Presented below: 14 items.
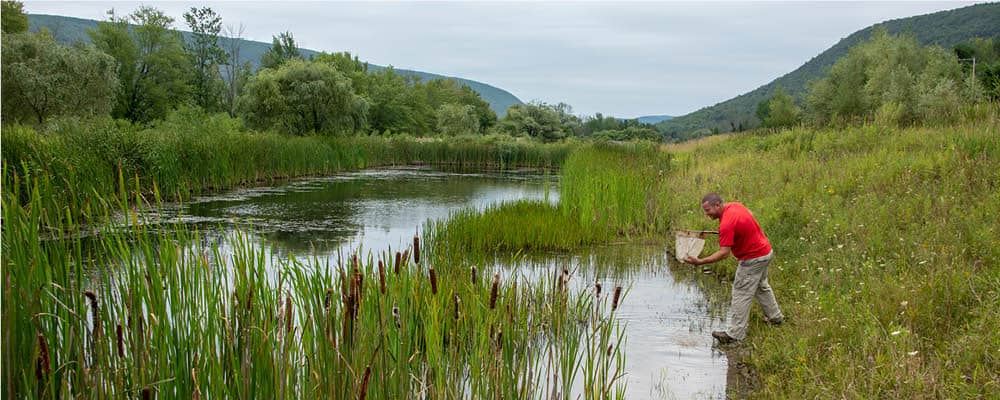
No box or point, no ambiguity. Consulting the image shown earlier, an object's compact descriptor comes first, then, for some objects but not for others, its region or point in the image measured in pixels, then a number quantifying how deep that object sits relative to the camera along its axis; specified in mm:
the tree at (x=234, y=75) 68188
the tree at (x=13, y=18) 37700
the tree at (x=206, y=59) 65625
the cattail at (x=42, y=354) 2112
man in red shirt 6203
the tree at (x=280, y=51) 59528
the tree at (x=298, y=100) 33656
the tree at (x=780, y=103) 69612
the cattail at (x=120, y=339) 2564
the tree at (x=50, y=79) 31906
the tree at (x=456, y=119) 71312
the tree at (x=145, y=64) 53009
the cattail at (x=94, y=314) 2363
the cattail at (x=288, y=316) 2891
